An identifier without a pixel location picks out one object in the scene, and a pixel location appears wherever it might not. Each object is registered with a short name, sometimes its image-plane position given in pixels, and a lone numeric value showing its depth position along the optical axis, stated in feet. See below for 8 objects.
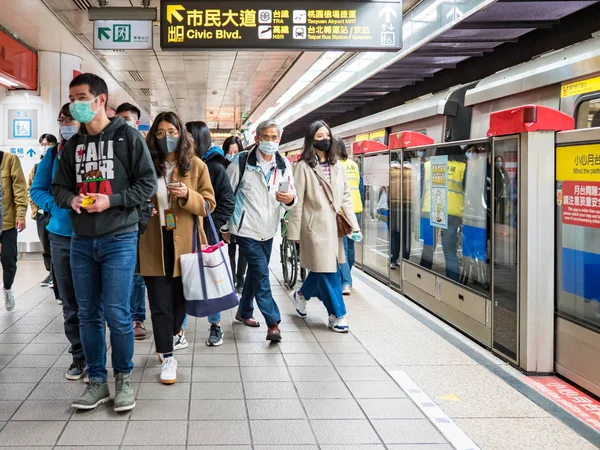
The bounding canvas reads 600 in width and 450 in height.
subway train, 11.48
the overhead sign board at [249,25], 17.46
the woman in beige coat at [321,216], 15.43
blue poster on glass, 17.22
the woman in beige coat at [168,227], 11.34
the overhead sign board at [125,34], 21.07
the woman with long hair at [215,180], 12.92
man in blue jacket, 11.17
